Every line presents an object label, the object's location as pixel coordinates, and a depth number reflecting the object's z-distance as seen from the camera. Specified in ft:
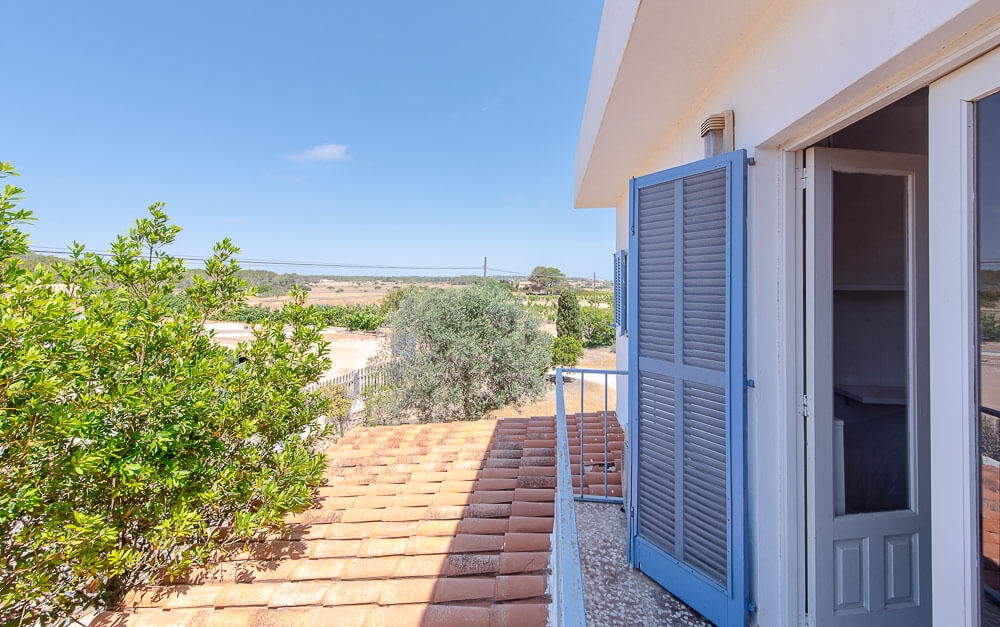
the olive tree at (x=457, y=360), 30.68
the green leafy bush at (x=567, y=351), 53.01
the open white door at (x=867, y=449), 5.72
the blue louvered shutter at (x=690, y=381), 6.19
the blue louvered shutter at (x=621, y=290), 14.71
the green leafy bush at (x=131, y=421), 5.86
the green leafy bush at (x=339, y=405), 25.51
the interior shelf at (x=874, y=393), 6.02
